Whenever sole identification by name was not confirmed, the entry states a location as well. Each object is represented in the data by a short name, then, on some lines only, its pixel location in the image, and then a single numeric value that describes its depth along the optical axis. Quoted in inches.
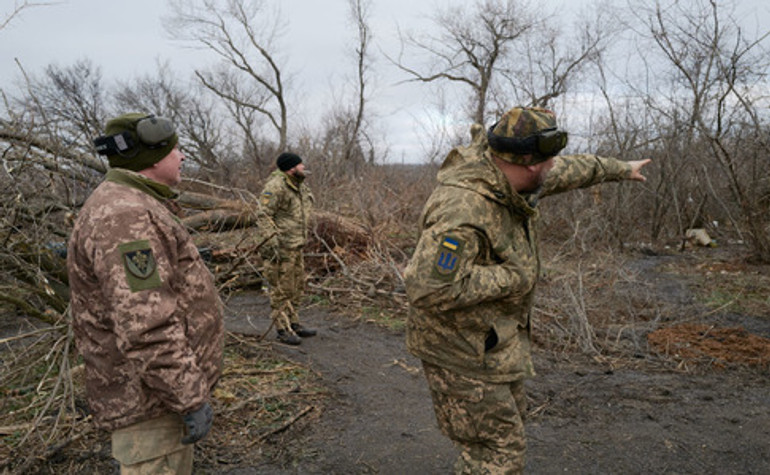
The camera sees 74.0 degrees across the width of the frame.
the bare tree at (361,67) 1026.5
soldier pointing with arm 83.4
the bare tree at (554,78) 633.0
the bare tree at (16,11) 145.6
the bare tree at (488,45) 823.7
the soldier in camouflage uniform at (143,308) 71.1
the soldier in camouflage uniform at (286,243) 243.9
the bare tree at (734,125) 331.9
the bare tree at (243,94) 980.6
